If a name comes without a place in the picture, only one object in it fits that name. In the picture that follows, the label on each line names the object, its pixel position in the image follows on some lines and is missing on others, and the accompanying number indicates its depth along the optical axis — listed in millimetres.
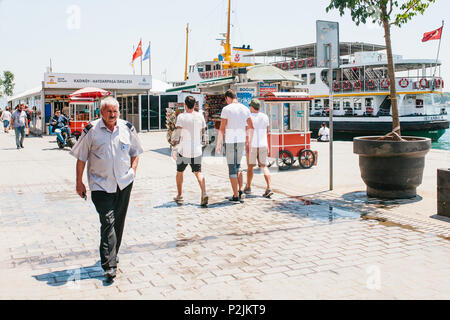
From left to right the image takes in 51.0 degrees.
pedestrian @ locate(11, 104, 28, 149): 17797
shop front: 26766
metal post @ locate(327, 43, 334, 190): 8148
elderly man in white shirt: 4109
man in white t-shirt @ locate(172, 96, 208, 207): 7090
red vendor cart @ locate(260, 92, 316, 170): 11148
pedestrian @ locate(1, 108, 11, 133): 29850
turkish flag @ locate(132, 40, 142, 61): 34938
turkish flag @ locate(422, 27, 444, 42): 25672
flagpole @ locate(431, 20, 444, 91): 29866
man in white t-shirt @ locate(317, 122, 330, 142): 21444
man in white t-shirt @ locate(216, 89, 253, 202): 7336
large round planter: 7066
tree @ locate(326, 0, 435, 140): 7801
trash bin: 6125
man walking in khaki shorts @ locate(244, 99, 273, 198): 8094
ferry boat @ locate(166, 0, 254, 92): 36272
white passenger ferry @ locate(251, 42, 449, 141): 29844
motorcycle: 17781
